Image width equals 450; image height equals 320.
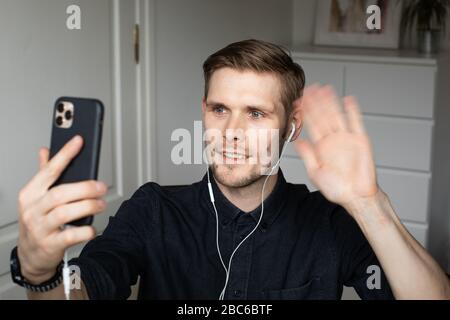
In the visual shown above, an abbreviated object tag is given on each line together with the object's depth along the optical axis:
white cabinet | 3.19
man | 1.36
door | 1.94
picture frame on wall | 3.62
